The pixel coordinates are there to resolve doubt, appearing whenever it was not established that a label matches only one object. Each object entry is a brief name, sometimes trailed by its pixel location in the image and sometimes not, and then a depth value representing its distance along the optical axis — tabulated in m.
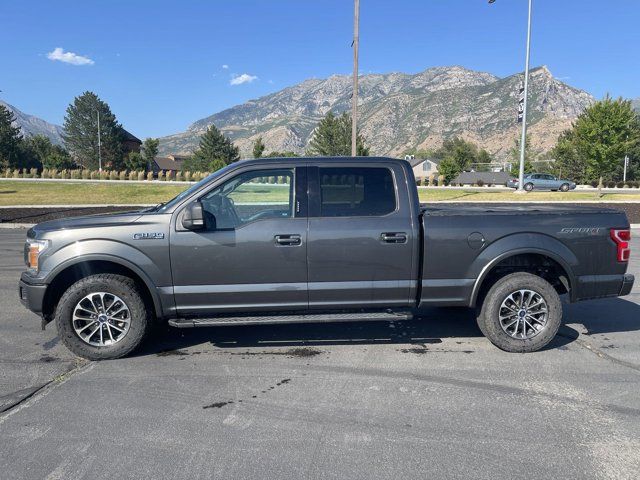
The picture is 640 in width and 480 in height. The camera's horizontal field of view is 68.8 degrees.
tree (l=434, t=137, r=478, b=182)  72.62
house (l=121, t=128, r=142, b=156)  79.75
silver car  40.84
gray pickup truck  4.55
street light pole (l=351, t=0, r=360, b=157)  19.70
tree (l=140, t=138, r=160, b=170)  75.68
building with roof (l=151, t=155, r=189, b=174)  116.50
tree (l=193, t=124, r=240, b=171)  70.19
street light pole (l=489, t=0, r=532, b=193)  26.78
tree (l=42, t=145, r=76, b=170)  65.06
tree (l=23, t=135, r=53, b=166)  70.25
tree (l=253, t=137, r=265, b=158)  52.98
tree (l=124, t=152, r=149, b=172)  68.75
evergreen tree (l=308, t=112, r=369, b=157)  58.03
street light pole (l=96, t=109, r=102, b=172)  69.04
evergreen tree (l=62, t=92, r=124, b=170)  77.19
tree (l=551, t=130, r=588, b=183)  71.26
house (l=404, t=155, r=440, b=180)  130.12
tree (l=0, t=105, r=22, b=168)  61.29
